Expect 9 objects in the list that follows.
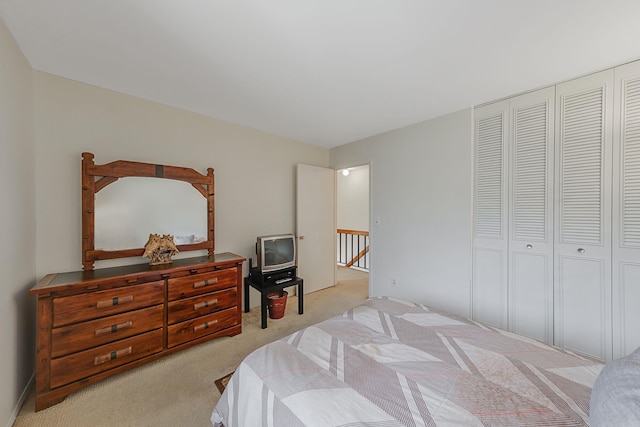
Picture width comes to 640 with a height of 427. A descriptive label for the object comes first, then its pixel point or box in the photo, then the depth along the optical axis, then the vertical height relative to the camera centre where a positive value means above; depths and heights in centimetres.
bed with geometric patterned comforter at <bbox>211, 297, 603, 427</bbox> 84 -73
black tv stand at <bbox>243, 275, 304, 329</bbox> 266 -95
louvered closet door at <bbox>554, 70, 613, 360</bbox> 191 -4
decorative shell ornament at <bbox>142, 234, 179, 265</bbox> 223 -37
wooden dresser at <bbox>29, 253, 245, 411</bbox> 158 -86
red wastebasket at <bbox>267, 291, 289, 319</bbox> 287 -116
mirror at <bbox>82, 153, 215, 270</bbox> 207 +3
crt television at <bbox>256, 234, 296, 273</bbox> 291 -54
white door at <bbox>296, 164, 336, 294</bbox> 371 -25
